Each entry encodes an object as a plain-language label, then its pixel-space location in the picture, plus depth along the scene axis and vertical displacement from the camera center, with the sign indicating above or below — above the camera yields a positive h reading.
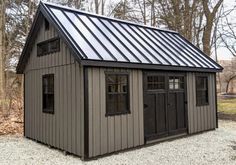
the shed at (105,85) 6.76 +0.07
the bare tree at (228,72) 33.54 +1.79
